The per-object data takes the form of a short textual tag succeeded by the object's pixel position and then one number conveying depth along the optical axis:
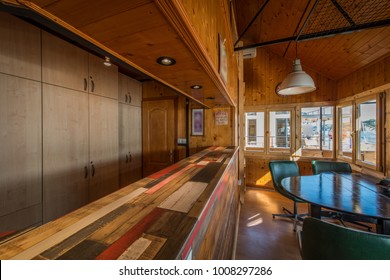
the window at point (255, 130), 4.94
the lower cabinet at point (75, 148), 1.64
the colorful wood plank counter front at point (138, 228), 0.42
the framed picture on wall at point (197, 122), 2.76
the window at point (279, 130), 4.32
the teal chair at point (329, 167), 2.69
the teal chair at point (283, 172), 2.77
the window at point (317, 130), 4.00
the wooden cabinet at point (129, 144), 2.75
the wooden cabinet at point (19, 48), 1.32
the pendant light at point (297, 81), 1.99
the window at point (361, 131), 2.61
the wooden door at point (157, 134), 3.02
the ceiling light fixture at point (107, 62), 2.17
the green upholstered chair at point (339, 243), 0.89
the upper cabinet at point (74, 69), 1.62
